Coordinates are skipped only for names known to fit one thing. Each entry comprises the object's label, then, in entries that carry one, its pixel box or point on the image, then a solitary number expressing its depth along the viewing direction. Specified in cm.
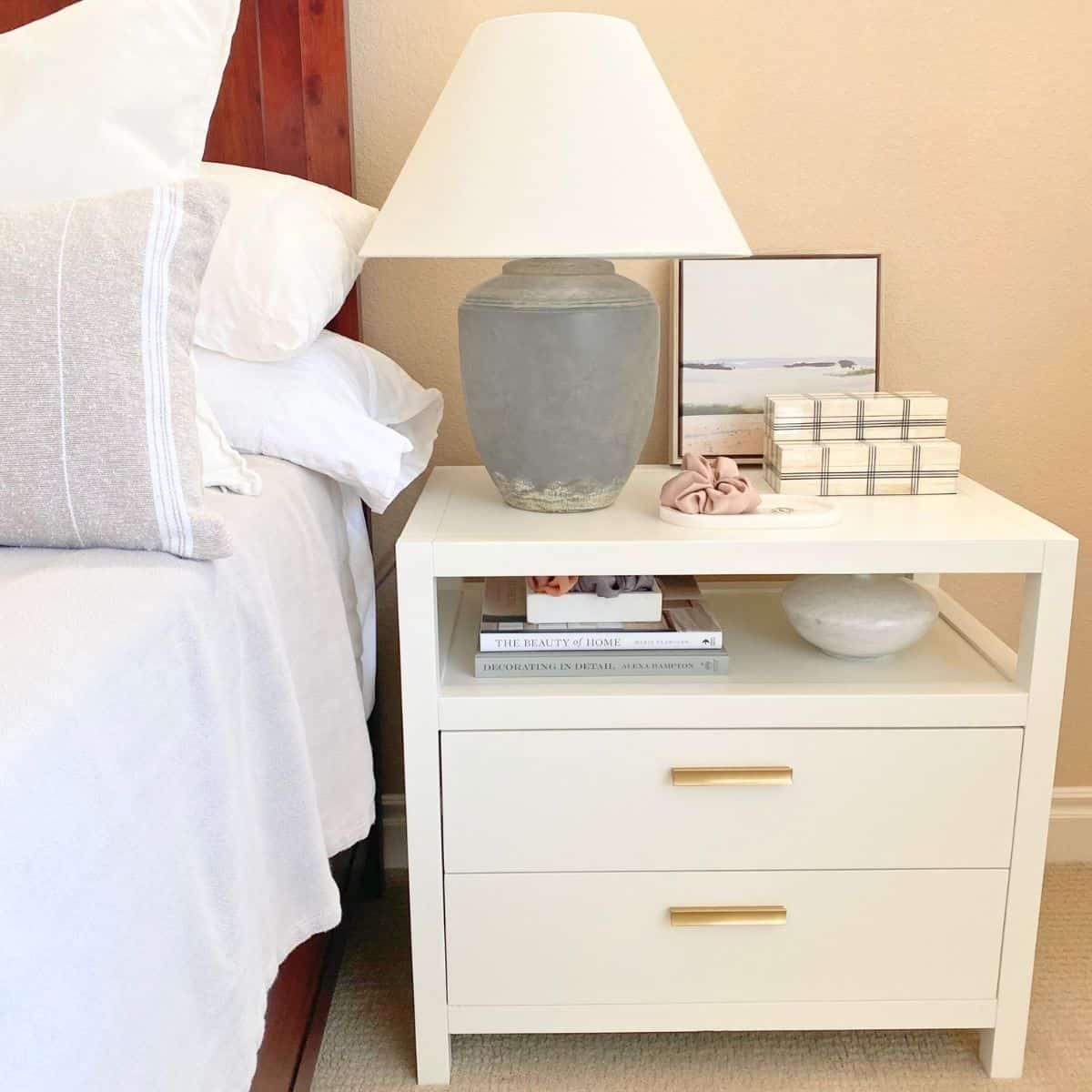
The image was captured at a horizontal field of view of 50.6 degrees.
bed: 55
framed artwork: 156
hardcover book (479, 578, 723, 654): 124
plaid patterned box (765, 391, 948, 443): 137
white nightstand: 117
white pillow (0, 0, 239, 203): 105
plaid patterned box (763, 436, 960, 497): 134
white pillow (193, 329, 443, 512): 117
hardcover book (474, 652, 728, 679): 124
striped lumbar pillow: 79
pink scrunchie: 122
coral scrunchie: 124
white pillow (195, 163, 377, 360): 115
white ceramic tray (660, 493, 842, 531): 118
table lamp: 112
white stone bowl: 125
